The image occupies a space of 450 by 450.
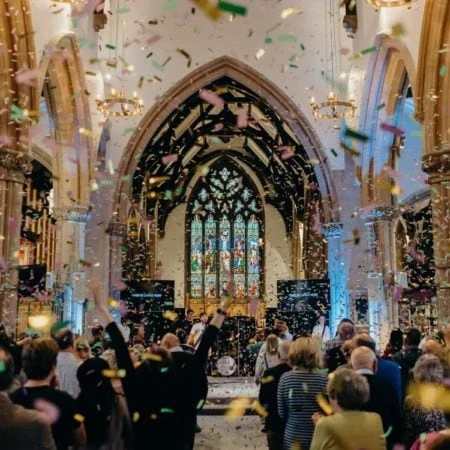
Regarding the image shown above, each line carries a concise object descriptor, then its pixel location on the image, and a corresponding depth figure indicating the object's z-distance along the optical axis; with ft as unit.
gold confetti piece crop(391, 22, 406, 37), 33.94
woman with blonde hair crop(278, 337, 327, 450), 11.18
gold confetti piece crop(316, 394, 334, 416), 11.04
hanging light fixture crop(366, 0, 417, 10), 30.55
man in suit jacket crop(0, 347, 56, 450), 6.83
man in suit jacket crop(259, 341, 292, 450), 13.80
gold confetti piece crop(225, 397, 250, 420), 29.94
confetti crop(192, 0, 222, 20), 8.10
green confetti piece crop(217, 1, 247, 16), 9.57
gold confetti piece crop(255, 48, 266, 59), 47.94
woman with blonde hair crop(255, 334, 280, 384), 24.71
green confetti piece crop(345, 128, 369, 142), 15.17
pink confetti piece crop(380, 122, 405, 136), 26.43
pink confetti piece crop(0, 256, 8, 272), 27.12
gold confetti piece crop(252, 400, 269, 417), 14.69
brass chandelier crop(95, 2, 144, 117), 39.45
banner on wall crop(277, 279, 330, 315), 45.01
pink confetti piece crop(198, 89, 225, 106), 48.44
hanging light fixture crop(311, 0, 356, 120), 40.42
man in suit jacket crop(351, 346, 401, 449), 10.55
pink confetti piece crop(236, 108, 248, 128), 59.67
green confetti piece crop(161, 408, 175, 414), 9.32
